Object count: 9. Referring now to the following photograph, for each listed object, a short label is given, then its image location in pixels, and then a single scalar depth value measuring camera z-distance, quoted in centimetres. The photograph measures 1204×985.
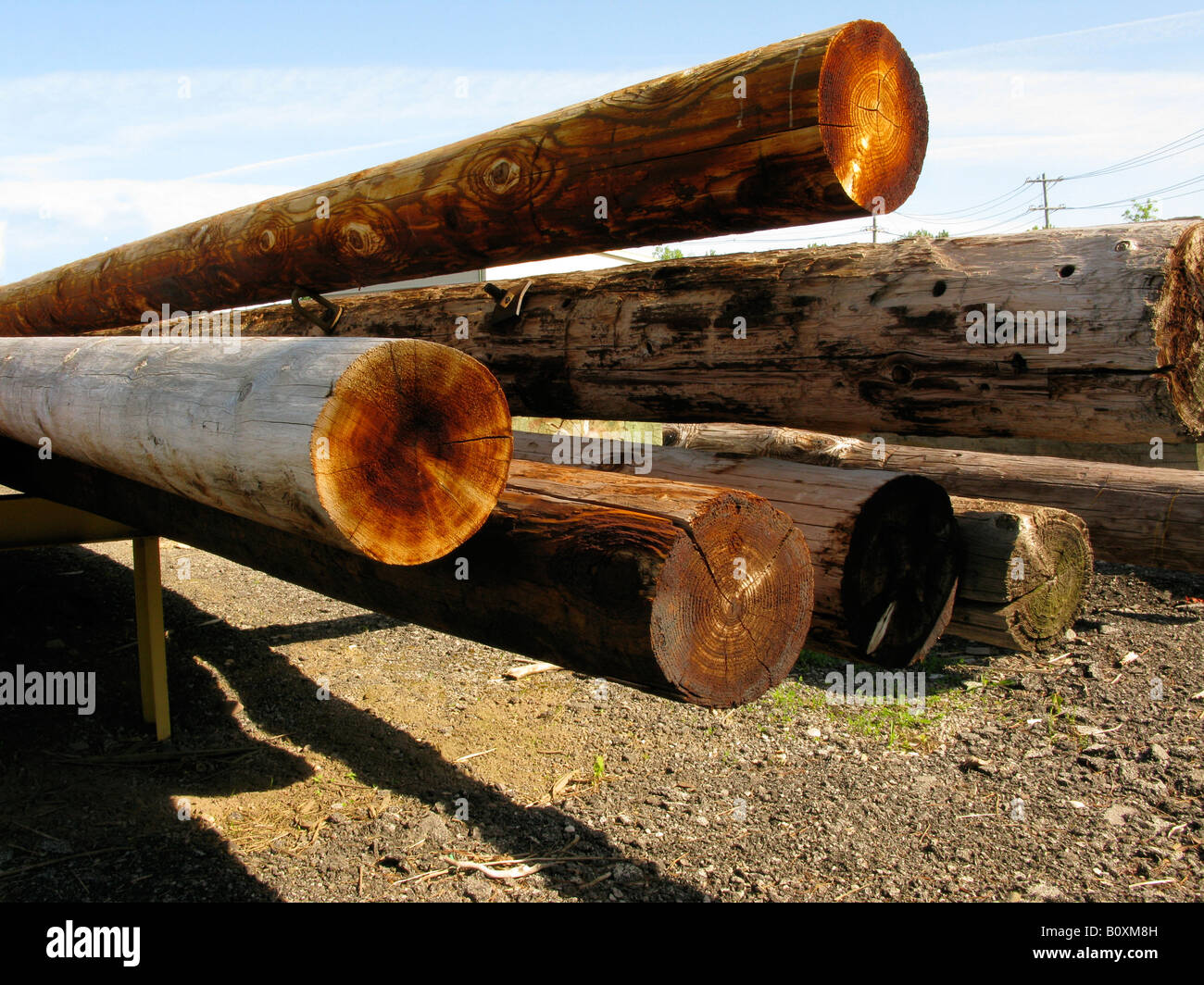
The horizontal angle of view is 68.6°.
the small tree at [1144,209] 3201
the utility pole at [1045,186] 4762
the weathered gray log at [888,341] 225
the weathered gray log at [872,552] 276
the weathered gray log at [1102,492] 533
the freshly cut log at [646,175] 217
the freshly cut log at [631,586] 180
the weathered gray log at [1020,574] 337
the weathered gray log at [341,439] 168
